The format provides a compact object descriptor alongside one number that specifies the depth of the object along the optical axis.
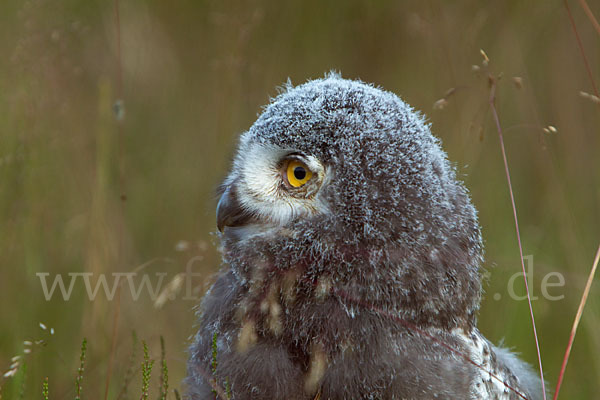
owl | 4.33
